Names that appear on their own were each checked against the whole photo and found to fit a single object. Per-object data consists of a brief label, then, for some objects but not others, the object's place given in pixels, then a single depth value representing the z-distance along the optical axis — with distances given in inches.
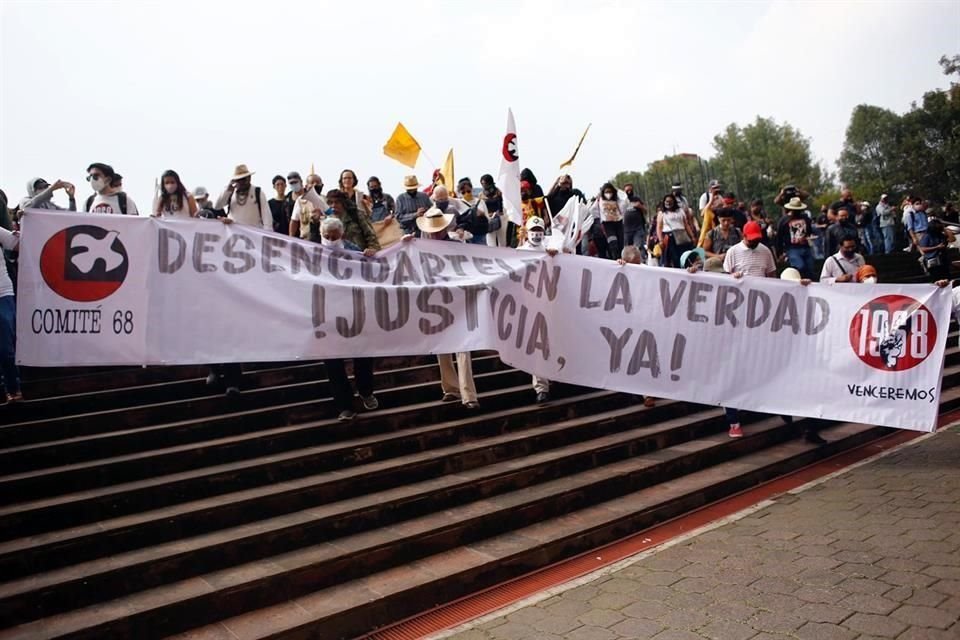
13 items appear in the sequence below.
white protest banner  248.4
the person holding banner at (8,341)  263.3
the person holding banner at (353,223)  338.0
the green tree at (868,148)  3149.6
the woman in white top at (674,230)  535.2
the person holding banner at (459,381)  314.2
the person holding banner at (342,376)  282.5
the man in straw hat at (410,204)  445.1
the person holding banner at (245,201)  359.9
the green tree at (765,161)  3683.6
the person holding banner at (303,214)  406.3
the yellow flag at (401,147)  544.4
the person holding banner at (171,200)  304.0
